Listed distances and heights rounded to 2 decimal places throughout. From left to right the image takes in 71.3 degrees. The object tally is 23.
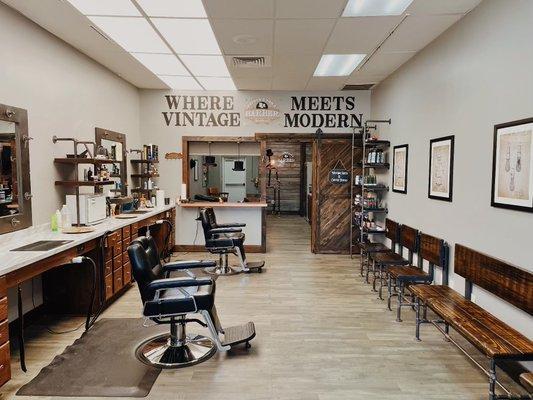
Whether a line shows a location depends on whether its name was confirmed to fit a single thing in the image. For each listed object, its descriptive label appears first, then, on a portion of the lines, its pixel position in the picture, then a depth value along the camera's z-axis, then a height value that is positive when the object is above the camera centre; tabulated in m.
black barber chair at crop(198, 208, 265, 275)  5.16 -0.92
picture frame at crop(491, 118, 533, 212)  2.47 +0.09
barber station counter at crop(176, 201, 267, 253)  6.66 -0.88
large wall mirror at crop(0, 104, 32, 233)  3.20 +0.04
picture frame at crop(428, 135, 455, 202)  3.56 +0.10
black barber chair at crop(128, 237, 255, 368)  2.69 -0.99
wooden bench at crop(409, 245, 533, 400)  2.16 -0.97
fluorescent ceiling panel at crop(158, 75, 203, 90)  5.70 +1.51
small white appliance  3.95 -0.35
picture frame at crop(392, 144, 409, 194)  4.77 +0.13
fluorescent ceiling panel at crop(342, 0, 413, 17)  3.13 +1.47
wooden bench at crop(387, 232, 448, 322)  3.61 -0.97
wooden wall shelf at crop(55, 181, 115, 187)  3.94 -0.08
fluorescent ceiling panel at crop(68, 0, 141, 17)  3.17 +1.48
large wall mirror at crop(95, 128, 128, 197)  4.95 +0.31
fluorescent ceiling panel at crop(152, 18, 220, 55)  3.59 +1.49
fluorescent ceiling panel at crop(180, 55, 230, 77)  4.73 +1.50
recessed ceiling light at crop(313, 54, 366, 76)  4.66 +1.51
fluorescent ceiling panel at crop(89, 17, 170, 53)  3.57 +1.49
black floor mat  2.46 -1.42
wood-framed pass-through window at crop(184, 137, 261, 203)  6.84 +0.14
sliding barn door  6.51 -0.43
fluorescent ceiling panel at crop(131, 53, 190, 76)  4.66 +1.50
